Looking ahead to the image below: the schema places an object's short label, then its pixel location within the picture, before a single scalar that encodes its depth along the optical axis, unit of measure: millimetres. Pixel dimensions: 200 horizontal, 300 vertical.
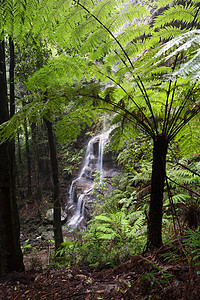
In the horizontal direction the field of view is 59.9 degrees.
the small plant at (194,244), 1383
